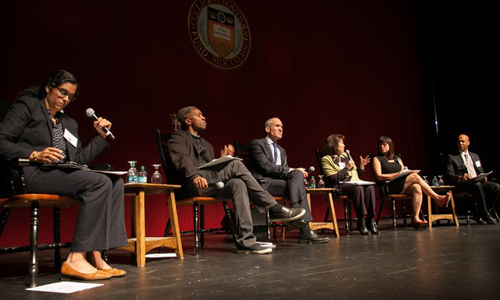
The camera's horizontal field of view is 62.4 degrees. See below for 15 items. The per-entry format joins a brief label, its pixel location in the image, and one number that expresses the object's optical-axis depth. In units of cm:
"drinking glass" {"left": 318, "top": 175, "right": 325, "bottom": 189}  434
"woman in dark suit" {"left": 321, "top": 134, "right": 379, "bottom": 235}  421
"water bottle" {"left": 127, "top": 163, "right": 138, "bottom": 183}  277
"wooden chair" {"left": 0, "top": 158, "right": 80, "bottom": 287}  182
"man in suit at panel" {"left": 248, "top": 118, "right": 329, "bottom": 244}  338
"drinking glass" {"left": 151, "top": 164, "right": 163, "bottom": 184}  304
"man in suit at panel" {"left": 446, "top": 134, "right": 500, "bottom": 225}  509
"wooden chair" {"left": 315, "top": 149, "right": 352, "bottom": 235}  420
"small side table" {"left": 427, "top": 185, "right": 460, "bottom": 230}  472
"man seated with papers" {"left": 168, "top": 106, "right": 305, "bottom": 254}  275
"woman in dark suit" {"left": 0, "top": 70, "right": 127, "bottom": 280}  188
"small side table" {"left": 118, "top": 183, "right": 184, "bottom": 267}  235
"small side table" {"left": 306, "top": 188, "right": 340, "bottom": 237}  382
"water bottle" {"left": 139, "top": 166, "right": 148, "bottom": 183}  272
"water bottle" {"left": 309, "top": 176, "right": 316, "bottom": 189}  439
